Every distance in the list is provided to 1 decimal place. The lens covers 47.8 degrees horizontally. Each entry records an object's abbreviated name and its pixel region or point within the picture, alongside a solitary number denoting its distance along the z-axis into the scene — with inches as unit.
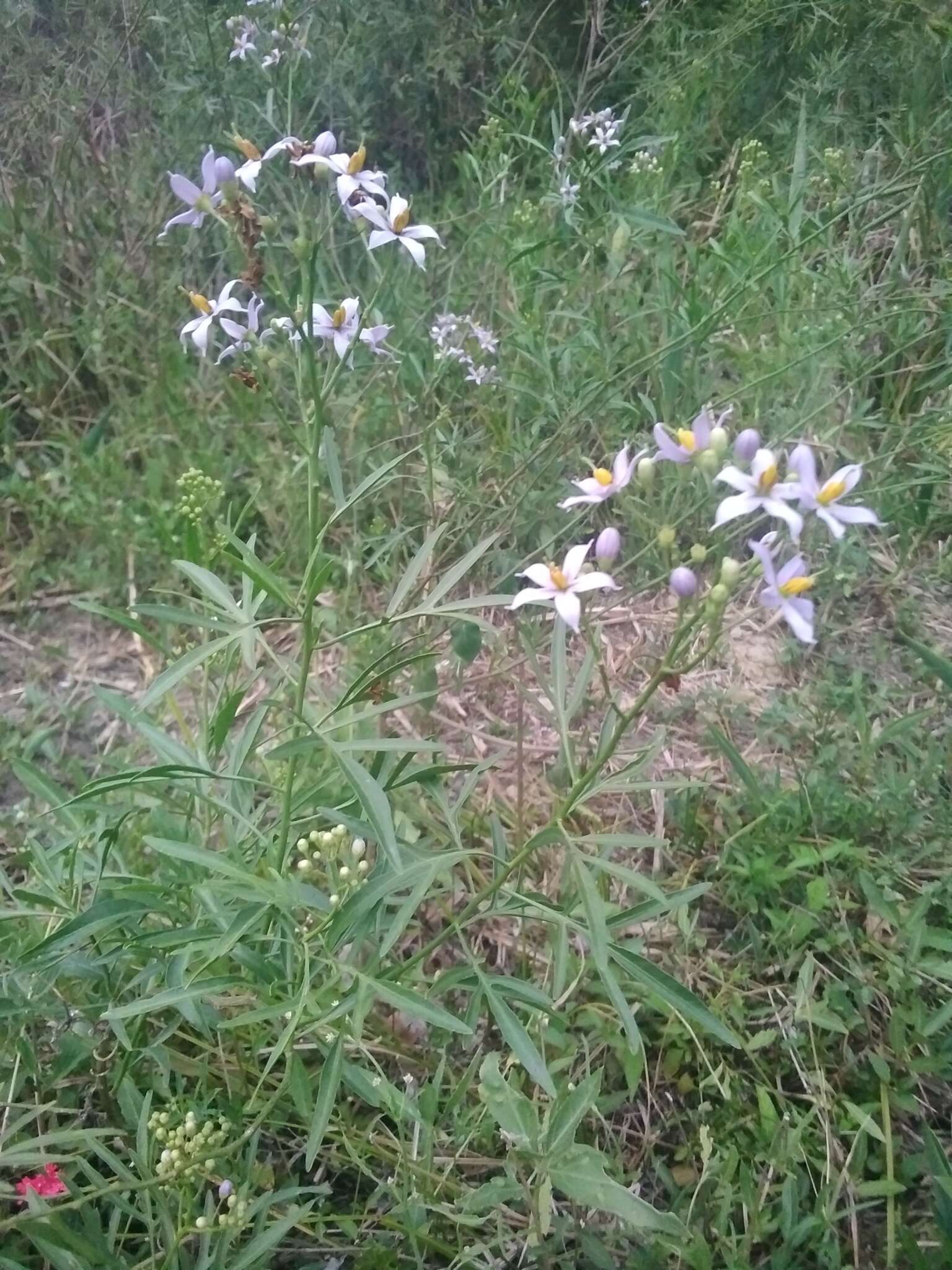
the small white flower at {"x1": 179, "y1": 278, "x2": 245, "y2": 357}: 15.7
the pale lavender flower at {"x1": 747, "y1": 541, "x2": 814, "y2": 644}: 11.7
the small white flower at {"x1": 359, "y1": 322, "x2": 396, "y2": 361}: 16.6
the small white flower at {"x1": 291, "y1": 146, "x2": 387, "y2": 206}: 14.4
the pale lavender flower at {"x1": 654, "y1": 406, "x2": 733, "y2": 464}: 12.9
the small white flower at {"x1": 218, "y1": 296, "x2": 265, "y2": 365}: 15.6
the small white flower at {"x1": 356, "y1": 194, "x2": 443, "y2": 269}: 14.9
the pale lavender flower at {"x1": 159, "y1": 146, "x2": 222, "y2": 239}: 14.3
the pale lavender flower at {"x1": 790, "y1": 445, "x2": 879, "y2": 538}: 12.4
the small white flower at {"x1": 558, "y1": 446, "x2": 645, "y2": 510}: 13.1
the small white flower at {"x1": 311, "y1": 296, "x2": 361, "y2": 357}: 16.4
